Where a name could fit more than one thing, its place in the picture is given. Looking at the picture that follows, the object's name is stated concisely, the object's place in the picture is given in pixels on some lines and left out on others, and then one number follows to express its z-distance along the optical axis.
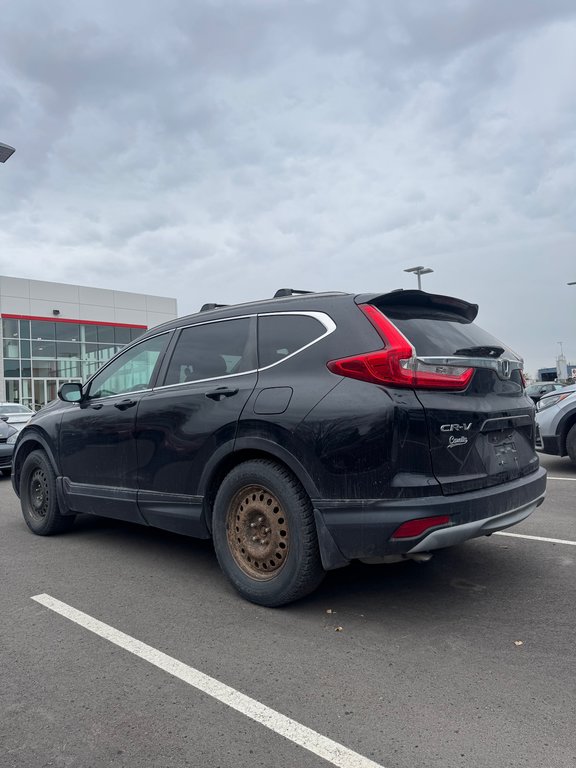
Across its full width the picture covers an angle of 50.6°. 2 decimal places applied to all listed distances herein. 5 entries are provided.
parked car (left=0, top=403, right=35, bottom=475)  10.08
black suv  3.16
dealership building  32.47
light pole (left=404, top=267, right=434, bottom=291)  23.43
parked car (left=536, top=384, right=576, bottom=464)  8.55
